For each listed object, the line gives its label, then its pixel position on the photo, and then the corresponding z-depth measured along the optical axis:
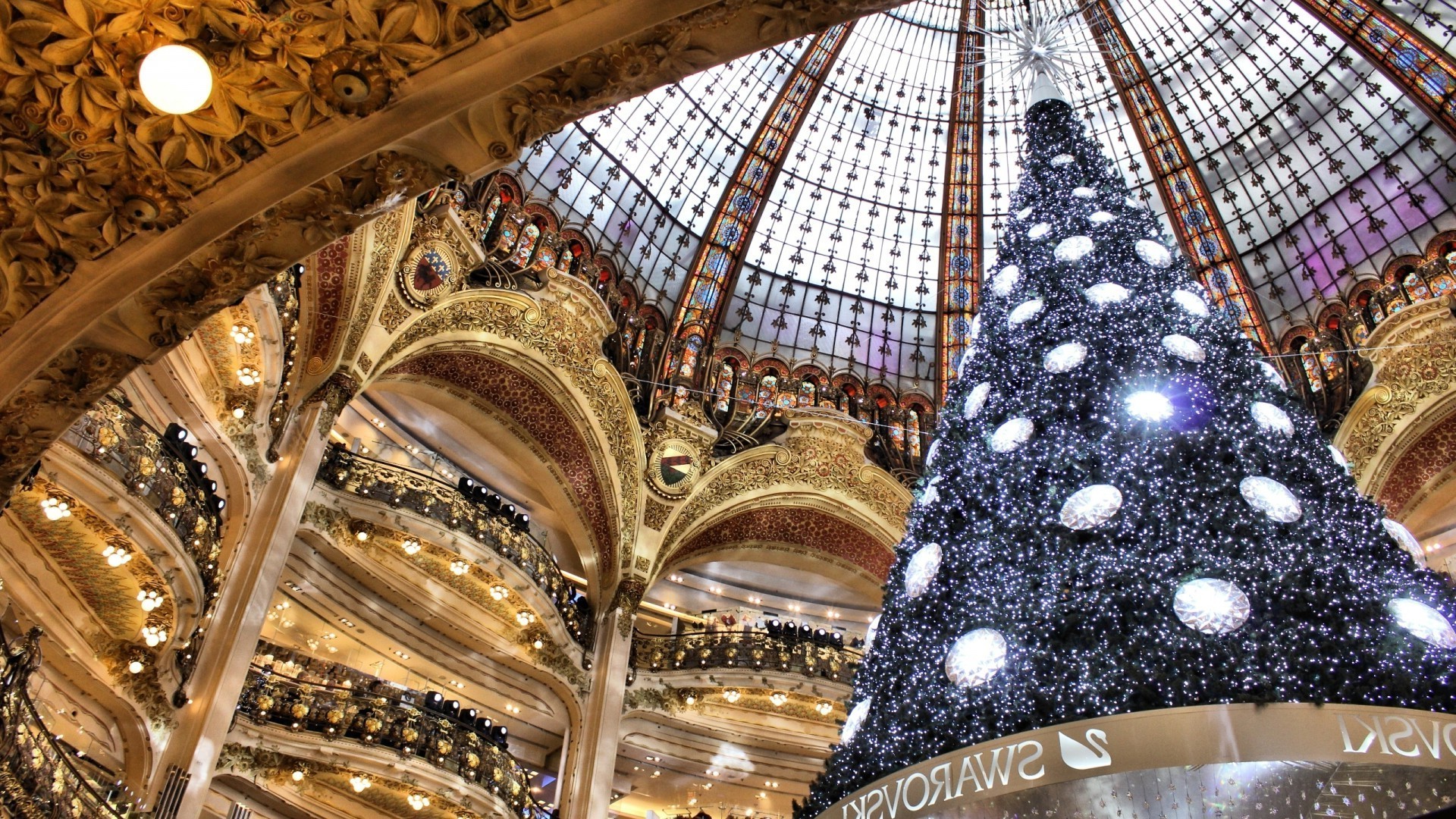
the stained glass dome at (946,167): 18.47
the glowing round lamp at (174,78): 4.29
